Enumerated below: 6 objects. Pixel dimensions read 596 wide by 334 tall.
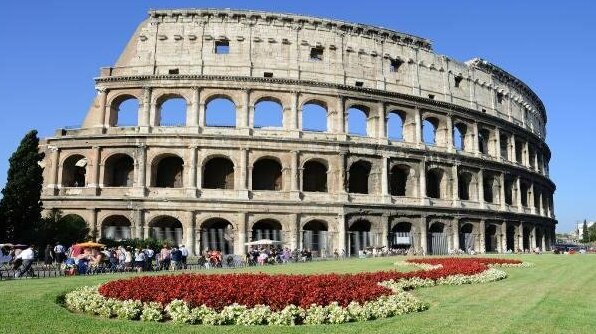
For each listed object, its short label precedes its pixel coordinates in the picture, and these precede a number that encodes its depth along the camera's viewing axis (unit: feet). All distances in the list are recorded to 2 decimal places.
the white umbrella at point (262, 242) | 117.29
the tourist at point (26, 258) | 69.51
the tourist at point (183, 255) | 91.18
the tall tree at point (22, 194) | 106.11
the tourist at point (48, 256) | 98.81
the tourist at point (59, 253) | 94.27
